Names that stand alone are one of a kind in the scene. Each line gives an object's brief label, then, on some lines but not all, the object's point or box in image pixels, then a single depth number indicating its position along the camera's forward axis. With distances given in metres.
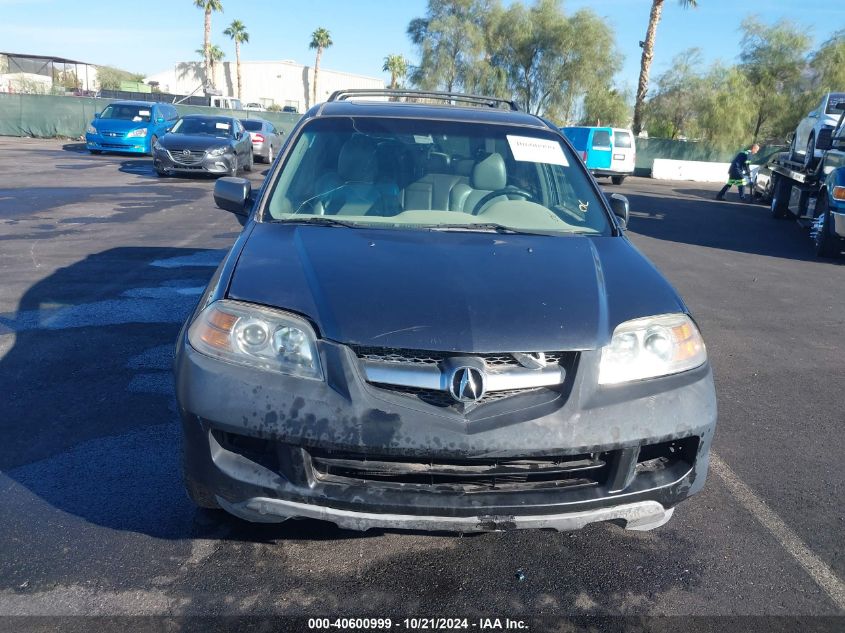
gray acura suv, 2.45
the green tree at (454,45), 44.47
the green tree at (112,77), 68.86
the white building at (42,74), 48.66
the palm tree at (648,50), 33.31
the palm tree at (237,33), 66.19
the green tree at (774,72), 37.03
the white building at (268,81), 75.88
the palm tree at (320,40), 67.75
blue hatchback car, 22.91
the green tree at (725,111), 36.25
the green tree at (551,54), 41.47
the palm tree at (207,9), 51.58
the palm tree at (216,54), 69.62
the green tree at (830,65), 35.25
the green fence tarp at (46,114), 31.28
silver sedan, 24.44
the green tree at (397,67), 71.88
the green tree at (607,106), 41.25
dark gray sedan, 17.67
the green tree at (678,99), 37.59
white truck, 10.78
